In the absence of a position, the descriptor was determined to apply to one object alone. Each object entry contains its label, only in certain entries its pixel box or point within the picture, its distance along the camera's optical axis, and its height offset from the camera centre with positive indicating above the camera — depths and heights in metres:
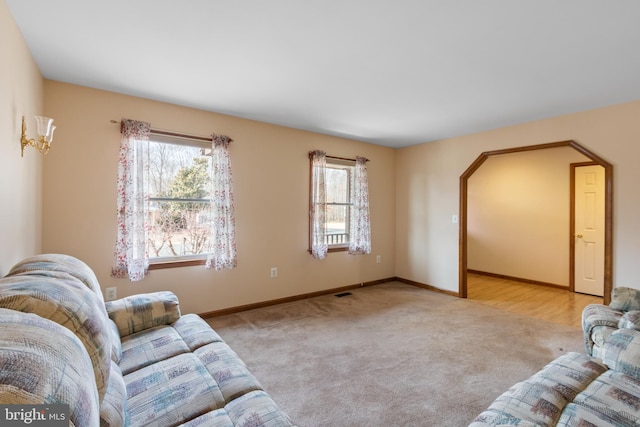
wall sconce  2.00 +0.55
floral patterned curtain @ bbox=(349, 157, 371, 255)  4.75 -0.04
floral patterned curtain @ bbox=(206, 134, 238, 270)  3.42 +0.04
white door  4.55 -0.25
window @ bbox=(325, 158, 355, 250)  4.68 +0.18
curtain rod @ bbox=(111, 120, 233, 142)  3.14 +0.87
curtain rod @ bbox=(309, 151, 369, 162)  4.34 +0.87
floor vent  4.44 -1.25
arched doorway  3.18 +0.02
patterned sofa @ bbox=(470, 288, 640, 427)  1.22 -0.84
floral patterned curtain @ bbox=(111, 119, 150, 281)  2.91 +0.09
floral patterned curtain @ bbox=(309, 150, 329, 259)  4.29 +0.10
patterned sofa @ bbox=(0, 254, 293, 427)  0.69 -0.68
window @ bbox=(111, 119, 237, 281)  2.93 +0.11
